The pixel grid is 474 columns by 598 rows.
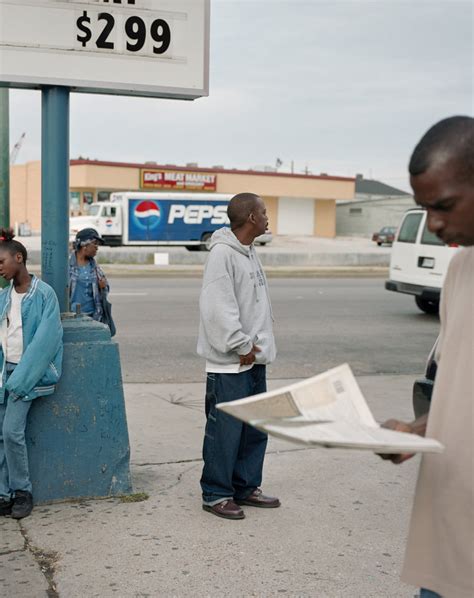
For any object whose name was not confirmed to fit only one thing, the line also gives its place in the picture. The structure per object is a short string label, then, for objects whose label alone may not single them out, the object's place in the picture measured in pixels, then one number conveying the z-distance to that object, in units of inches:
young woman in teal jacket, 181.9
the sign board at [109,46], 200.1
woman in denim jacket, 285.0
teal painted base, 192.7
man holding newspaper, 81.7
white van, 557.0
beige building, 1921.8
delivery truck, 1428.4
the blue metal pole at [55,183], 204.4
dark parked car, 1890.7
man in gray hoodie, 181.3
